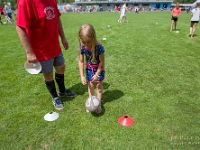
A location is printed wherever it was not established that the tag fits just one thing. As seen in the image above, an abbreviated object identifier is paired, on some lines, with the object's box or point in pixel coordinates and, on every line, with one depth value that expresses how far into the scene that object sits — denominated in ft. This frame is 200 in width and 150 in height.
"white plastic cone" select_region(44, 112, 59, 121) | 9.70
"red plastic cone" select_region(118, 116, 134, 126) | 9.25
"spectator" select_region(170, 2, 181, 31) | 33.77
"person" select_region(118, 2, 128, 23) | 50.34
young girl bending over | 7.91
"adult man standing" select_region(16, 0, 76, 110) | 7.39
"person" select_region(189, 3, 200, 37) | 28.35
